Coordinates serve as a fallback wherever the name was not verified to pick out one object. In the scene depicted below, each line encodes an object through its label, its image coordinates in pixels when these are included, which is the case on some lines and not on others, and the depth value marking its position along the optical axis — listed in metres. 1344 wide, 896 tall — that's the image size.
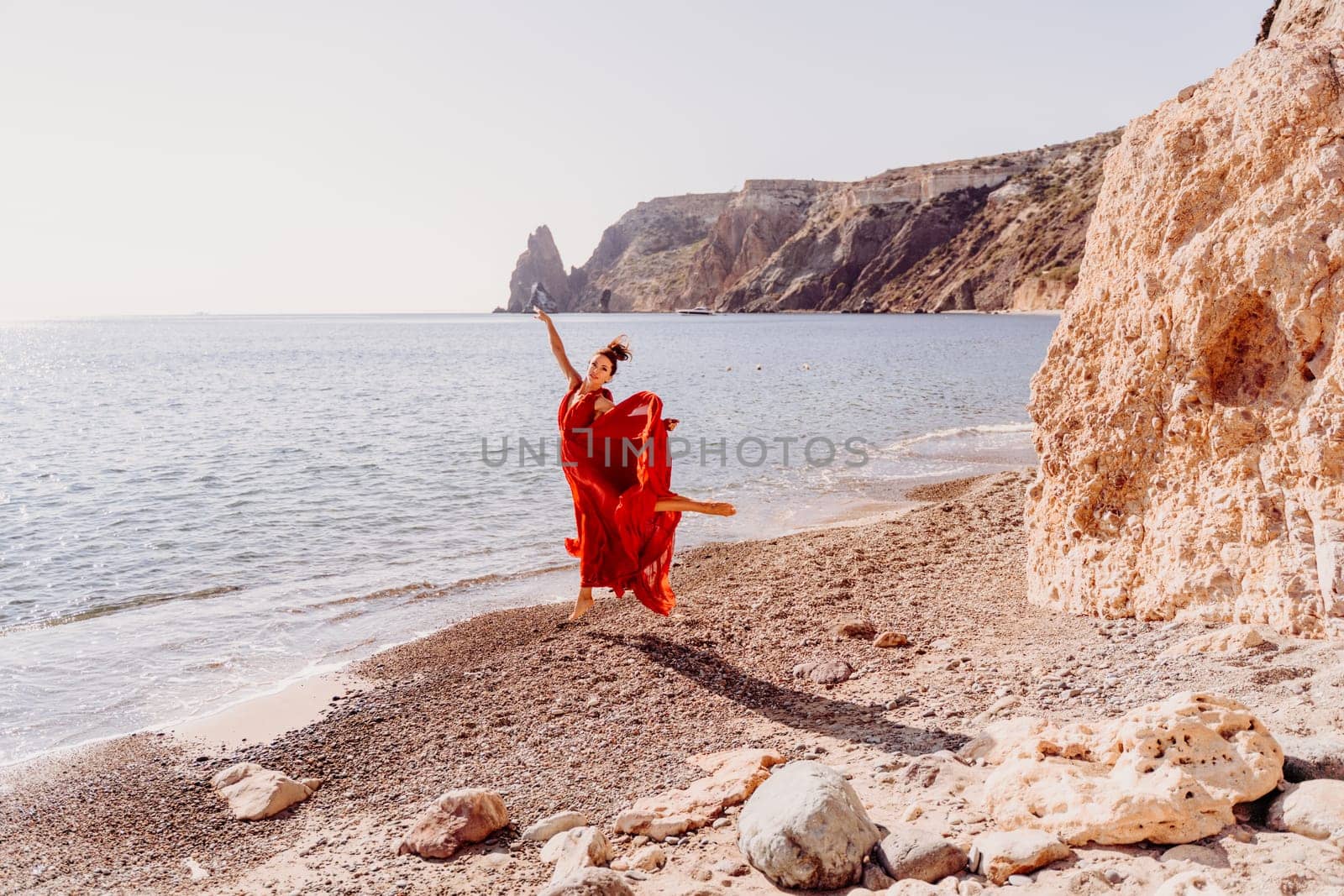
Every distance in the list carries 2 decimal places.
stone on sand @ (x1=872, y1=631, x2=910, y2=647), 6.17
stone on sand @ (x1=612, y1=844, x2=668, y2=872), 3.58
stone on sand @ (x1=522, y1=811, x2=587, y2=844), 4.07
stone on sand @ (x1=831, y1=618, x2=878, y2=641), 6.49
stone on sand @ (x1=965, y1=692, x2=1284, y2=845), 2.96
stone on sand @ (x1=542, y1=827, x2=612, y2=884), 3.62
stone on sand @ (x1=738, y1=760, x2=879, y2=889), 3.20
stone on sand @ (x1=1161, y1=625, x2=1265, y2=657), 4.50
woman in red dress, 6.13
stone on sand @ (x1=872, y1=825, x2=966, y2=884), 3.09
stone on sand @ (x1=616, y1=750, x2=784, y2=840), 3.90
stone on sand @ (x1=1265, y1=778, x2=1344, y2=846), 2.78
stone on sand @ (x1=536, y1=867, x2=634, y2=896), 3.10
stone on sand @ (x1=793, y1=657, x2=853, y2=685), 5.73
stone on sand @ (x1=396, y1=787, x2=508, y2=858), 4.03
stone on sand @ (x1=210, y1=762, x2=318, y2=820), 4.86
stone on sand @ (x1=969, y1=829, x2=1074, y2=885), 2.95
